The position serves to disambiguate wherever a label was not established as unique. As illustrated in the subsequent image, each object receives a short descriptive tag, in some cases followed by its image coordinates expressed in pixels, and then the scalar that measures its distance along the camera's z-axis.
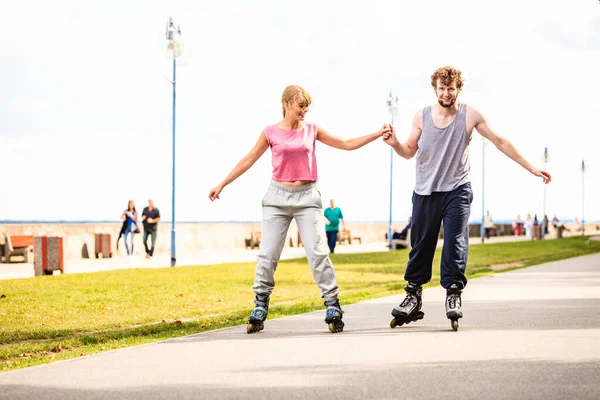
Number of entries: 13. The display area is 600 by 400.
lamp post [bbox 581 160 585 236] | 77.81
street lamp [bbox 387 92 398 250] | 41.22
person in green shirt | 27.56
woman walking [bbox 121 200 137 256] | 27.49
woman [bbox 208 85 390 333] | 7.38
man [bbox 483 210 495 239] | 61.92
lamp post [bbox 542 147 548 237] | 66.39
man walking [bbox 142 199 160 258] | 26.62
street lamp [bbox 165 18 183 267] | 24.95
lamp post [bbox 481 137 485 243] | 56.22
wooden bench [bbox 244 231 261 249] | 41.79
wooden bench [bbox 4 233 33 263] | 26.73
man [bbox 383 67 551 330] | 7.40
